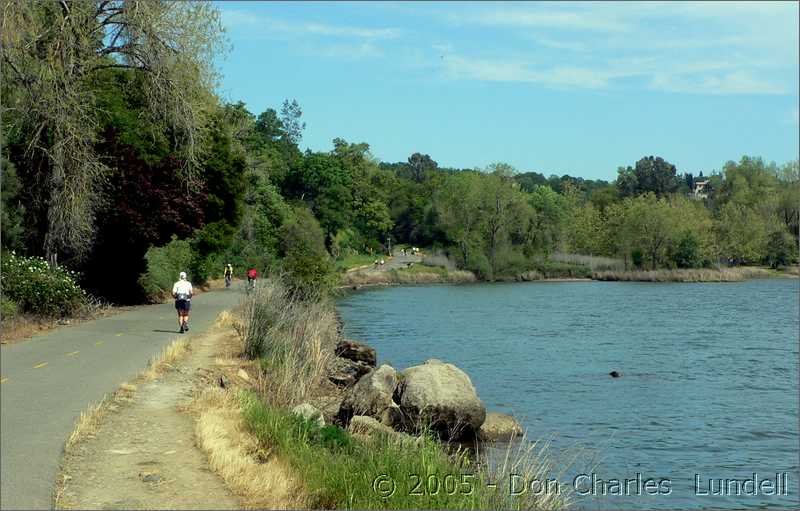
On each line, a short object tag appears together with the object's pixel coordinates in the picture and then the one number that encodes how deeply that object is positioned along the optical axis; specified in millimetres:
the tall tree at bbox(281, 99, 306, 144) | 140875
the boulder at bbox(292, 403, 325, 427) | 14950
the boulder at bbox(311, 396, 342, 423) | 19491
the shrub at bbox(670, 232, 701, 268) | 106625
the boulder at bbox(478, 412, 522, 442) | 20094
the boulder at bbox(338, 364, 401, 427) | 19672
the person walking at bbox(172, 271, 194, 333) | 24828
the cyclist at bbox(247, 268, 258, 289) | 36819
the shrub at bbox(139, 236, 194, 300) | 37562
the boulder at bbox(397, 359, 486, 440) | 19781
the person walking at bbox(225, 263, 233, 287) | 52375
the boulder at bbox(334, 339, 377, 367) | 29375
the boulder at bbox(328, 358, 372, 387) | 24650
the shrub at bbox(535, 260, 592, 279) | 109000
